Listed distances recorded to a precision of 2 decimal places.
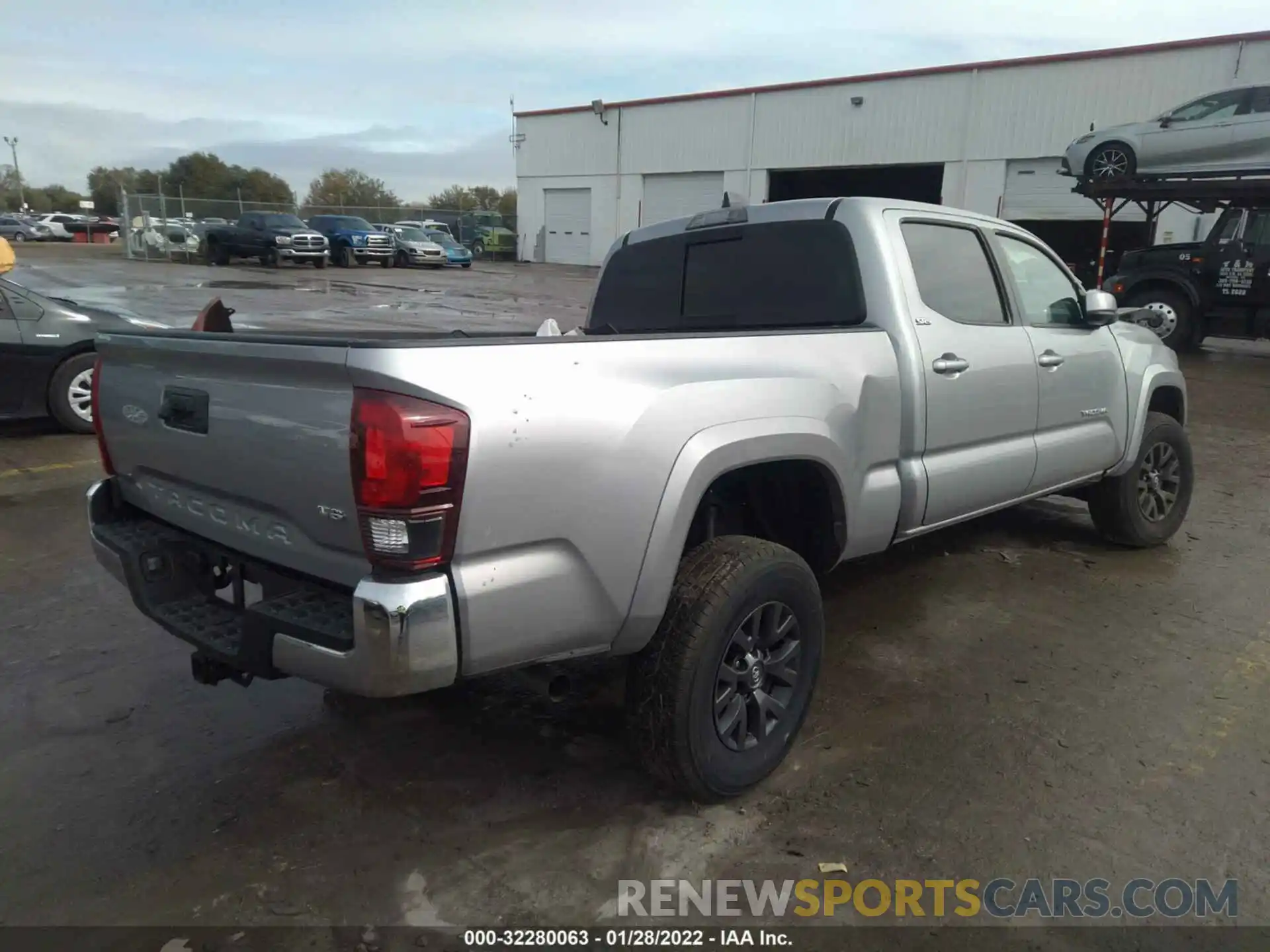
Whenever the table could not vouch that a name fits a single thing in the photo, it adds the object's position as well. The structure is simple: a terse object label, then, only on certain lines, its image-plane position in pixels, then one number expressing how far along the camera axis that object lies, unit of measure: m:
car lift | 14.12
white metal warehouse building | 24.44
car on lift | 14.27
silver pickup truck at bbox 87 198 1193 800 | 2.15
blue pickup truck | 30.89
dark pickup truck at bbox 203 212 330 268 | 28.25
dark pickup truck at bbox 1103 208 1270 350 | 13.13
